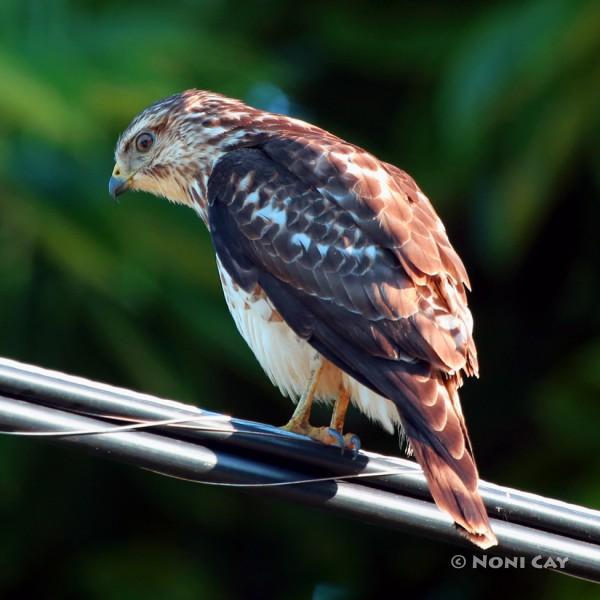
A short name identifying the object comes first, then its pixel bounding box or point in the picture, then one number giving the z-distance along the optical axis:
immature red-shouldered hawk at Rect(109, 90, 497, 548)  10.41
